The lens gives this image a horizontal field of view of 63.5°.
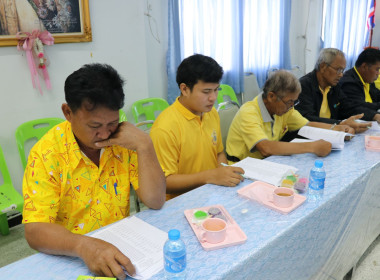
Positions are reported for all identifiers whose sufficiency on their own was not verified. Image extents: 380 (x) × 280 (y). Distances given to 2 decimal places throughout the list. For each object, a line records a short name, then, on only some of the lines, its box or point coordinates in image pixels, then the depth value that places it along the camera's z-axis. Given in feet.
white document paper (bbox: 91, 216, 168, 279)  2.81
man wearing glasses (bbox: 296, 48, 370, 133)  7.96
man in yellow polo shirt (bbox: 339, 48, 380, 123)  9.28
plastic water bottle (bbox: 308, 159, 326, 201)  4.20
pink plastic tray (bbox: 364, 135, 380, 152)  5.88
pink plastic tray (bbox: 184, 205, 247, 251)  3.11
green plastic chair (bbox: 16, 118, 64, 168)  7.37
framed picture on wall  7.13
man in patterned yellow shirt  2.97
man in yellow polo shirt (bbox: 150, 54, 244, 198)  4.77
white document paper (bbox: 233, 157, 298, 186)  4.68
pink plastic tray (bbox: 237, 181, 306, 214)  3.84
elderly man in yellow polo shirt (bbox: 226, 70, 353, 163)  5.72
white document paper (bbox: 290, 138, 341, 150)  6.17
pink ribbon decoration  7.38
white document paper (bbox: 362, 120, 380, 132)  7.18
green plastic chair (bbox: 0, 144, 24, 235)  6.18
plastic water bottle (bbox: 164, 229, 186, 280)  2.64
